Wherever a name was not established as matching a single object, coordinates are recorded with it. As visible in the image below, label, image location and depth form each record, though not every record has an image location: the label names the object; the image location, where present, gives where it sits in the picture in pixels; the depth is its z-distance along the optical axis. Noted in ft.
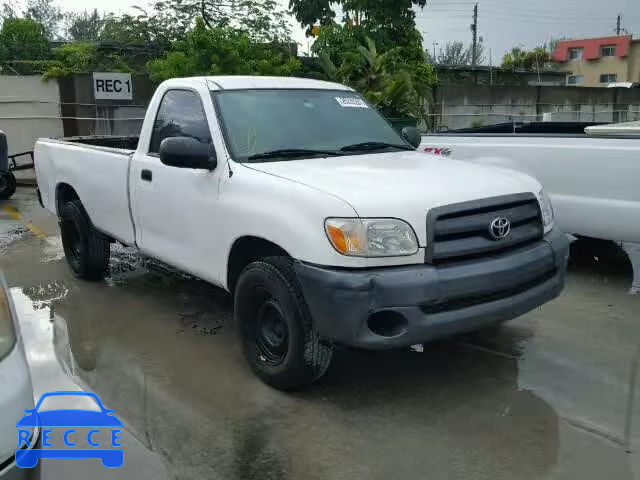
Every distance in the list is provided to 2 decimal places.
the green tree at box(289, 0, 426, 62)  56.90
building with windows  173.99
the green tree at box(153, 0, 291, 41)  61.36
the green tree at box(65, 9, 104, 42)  115.34
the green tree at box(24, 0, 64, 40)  121.70
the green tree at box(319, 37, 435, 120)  43.06
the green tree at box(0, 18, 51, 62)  68.90
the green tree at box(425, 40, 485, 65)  189.37
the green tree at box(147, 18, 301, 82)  45.09
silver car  7.54
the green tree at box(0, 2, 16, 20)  92.94
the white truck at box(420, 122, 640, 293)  18.63
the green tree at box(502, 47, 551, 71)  129.49
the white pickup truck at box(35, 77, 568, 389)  11.24
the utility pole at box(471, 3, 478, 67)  189.86
